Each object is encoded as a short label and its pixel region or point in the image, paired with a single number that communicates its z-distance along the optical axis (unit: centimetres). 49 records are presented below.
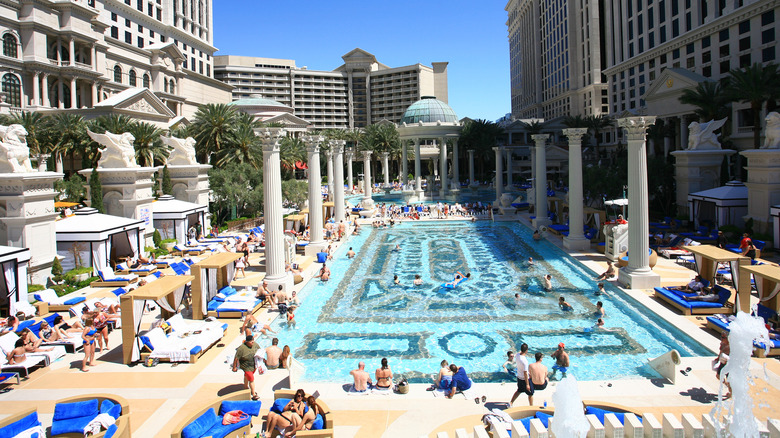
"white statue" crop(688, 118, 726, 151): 3325
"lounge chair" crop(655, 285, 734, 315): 1549
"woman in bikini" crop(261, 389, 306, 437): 894
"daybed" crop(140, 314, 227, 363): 1320
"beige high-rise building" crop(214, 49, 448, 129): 12800
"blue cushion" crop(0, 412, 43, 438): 870
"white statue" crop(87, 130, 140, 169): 2839
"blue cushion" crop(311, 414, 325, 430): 905
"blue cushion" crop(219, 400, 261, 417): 968
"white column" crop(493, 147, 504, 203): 4762
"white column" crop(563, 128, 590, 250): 2525
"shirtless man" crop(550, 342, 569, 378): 1221
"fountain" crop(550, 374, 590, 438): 755
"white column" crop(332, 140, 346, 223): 3541
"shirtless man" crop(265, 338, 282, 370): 1254
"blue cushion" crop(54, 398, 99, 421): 938
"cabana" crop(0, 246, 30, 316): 1738
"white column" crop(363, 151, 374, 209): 4834
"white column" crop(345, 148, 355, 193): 6912
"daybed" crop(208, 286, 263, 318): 1688
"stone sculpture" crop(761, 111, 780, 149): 2547
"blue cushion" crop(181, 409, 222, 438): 853
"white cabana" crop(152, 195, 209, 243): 3062
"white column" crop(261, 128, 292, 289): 1869
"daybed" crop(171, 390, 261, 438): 861
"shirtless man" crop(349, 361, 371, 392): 1116
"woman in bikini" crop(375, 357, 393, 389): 1130
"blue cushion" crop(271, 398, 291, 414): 961
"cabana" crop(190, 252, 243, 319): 1682
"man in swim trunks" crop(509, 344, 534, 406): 1034
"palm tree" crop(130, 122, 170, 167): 4281
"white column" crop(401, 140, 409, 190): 6322
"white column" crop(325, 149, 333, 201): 4231
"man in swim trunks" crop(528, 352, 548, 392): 1065
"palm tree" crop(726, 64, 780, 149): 3369
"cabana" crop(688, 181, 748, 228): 2781
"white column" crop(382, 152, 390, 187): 7650
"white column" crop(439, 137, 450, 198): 6074
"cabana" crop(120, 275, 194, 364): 1309
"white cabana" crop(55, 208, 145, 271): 2330
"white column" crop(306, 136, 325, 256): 2635
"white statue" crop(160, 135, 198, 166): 3497
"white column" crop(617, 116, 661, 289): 1880
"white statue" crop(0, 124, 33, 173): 2046
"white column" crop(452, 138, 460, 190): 6431
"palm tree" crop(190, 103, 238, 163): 4331
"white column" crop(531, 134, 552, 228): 3200
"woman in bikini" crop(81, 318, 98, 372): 1294
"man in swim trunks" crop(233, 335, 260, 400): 1105
